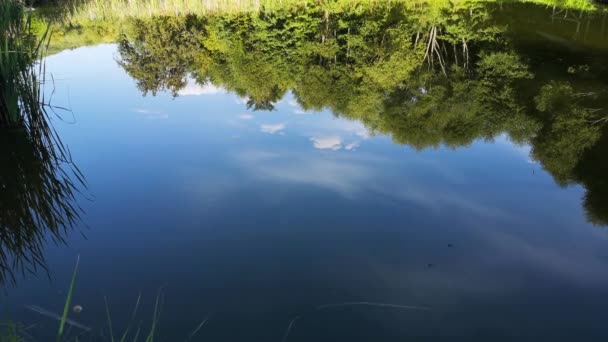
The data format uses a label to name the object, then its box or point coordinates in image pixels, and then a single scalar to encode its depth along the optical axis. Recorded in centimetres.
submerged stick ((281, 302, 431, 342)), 480
